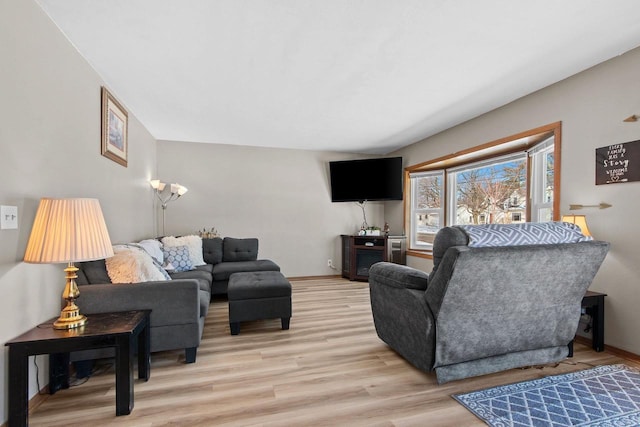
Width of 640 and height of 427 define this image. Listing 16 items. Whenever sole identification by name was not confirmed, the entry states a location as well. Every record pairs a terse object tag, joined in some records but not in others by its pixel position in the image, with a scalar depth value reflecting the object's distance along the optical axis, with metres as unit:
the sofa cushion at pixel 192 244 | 3.92
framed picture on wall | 2.77
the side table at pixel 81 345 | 1.47
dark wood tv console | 5.24
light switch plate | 1.53
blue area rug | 1.63
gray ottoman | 2.85
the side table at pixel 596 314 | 2.41
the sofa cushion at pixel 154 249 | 3.08
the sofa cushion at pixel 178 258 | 3.65
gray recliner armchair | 1.78
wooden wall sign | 2.33
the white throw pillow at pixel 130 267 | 2.18
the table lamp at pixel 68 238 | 1.54
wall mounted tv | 5.42
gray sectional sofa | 2.00
